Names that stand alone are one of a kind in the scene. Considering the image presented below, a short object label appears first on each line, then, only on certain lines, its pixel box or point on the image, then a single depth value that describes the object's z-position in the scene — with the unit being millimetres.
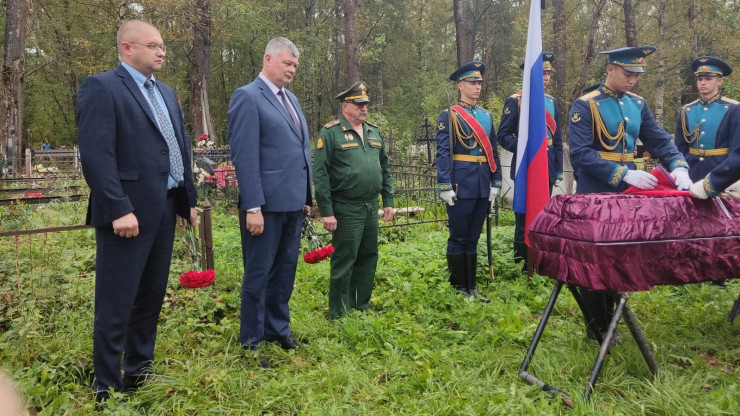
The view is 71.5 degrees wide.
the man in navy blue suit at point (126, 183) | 2516
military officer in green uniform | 3908
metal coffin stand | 2559
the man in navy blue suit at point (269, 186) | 3180
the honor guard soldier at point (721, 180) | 2498
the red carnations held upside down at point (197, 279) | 3367
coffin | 2402
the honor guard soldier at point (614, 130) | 3572
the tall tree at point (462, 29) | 19703
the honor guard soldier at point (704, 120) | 4965
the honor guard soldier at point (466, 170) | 4566
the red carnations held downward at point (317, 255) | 3951
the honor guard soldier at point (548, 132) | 5121
